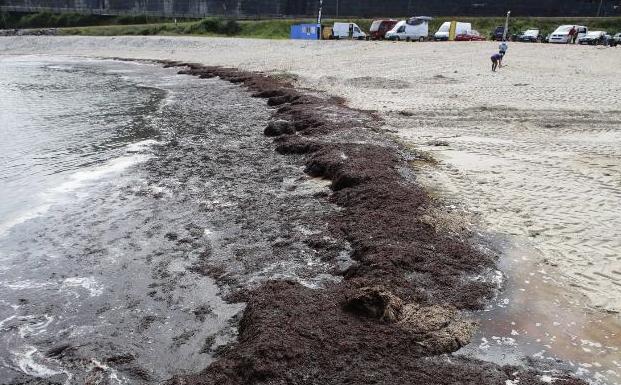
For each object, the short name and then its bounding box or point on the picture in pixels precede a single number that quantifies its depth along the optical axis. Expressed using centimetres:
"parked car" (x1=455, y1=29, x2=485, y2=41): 4400
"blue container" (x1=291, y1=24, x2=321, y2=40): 4845
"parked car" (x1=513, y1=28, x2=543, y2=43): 4343
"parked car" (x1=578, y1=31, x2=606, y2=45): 4037
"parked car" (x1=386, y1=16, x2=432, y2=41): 4559
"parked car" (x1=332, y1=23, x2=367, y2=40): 4728
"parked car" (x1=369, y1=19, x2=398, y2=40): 4775
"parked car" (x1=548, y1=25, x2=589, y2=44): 4128
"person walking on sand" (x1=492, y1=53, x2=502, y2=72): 2565
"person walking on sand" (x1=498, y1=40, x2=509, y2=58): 2687
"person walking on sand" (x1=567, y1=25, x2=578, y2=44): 4109
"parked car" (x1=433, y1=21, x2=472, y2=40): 4469
